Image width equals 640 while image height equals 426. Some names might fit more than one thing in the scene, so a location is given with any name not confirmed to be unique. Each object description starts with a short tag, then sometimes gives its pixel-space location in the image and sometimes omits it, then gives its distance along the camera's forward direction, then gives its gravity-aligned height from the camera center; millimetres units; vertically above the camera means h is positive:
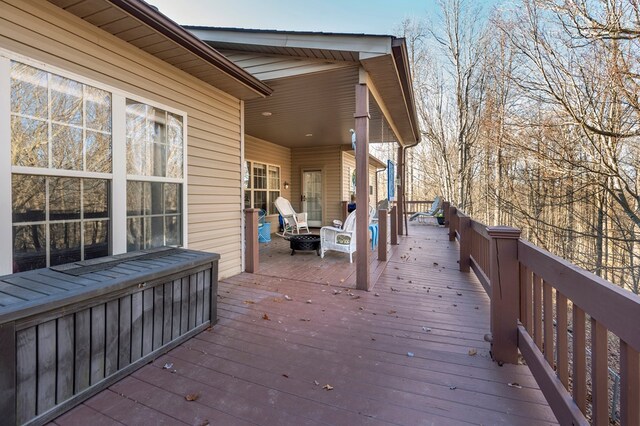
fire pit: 6090 -723
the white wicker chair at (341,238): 5398 -560
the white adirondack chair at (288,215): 7866 -196
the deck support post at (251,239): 4734 -494
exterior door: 10523 +399
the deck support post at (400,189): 8422 +522
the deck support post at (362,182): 3910 +323
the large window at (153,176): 3135 +344
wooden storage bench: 1525 -719
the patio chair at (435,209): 11898 -66
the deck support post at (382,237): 5305 -537
